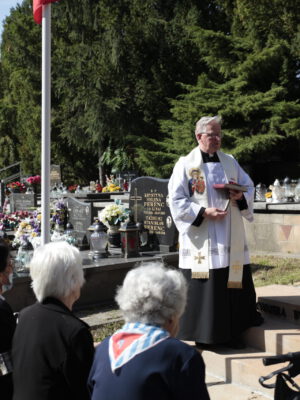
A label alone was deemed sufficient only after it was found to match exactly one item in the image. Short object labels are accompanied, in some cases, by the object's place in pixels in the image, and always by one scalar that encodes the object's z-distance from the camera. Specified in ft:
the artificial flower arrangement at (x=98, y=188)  60.95
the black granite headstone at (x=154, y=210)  26.42
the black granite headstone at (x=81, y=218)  30.07
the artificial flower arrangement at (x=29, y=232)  26.30
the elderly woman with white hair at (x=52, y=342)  7.38
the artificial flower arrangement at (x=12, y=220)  37.66
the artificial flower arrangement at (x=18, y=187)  62.34
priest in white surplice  14.14
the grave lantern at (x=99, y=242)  25.67
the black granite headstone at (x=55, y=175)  70.03
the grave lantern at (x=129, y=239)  25.15
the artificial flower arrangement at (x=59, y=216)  32.45
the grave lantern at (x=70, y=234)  26.96
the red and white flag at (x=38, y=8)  18.88
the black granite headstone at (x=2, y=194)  58.45
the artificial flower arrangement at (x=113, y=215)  26.99
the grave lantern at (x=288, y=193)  35.68
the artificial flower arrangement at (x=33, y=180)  59.57
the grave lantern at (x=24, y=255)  23.78
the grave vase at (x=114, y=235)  27.27
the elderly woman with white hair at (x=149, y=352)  6.08
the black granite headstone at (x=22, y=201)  55.26
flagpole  18.08
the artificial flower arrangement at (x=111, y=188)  59.40
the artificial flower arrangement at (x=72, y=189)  65.32
